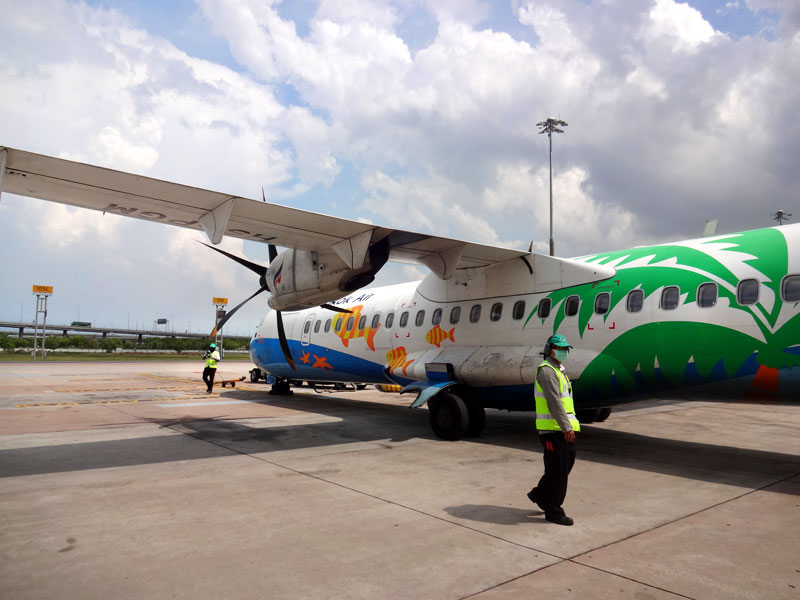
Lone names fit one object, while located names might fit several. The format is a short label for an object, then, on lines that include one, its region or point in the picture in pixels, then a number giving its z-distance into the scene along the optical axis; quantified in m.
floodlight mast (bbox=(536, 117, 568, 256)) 27.25
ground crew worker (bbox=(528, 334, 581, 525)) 5.26
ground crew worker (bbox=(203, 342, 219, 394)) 19.17
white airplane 7.34
